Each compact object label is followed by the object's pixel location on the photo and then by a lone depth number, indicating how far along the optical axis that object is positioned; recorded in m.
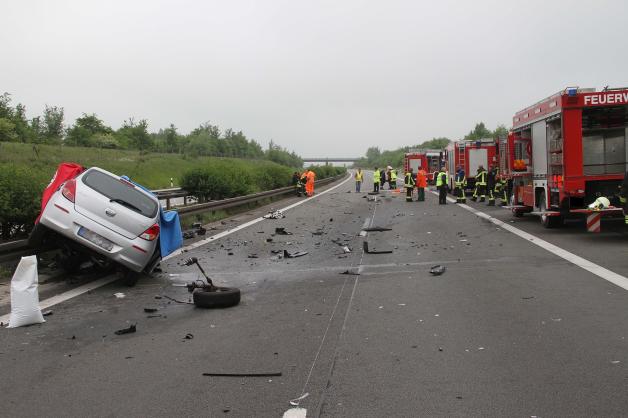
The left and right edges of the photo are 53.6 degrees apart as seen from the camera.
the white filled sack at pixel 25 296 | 6.46
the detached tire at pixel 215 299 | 7.31
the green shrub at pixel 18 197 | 9.97
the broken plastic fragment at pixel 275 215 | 20.38
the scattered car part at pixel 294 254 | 11.76
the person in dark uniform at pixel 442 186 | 26.30
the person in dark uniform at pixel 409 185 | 29.11
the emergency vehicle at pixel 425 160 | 47.53
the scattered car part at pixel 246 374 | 4.79
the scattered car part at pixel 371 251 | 11.92
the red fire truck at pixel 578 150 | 13.23
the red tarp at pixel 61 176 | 8.45
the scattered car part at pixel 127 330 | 6.18
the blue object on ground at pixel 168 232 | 9.04
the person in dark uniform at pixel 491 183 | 25.60
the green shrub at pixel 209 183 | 23.81
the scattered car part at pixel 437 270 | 9.27
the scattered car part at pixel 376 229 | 16.16
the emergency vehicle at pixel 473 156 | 32.78
